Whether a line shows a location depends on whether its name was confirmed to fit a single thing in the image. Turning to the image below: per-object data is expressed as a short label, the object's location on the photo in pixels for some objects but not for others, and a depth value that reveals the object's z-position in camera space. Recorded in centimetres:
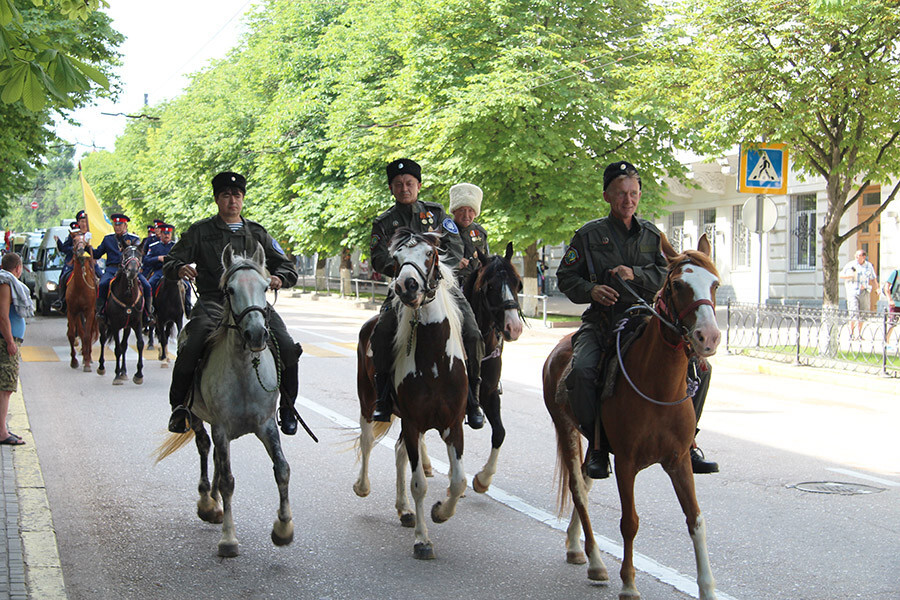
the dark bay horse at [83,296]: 1702
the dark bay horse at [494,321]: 751
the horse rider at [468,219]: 847
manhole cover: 802
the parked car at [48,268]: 3059
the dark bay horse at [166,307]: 1620
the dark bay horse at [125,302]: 1553
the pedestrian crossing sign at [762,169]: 1811
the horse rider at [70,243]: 1750
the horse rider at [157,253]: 1755
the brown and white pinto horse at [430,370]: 625
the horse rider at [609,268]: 563
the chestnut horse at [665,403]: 491
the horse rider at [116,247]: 1650
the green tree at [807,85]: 1616
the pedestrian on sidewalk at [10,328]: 897
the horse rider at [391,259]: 669
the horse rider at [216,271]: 675
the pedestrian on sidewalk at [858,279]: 2103
